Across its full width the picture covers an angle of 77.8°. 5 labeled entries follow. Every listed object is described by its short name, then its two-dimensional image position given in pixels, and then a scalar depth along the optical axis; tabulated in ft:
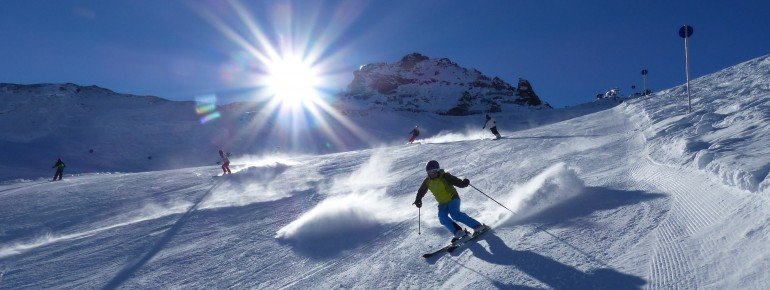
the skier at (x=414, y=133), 104.01
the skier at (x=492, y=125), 77.35
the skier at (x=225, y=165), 72.55
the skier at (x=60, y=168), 85.84
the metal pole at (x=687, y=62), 57.63
